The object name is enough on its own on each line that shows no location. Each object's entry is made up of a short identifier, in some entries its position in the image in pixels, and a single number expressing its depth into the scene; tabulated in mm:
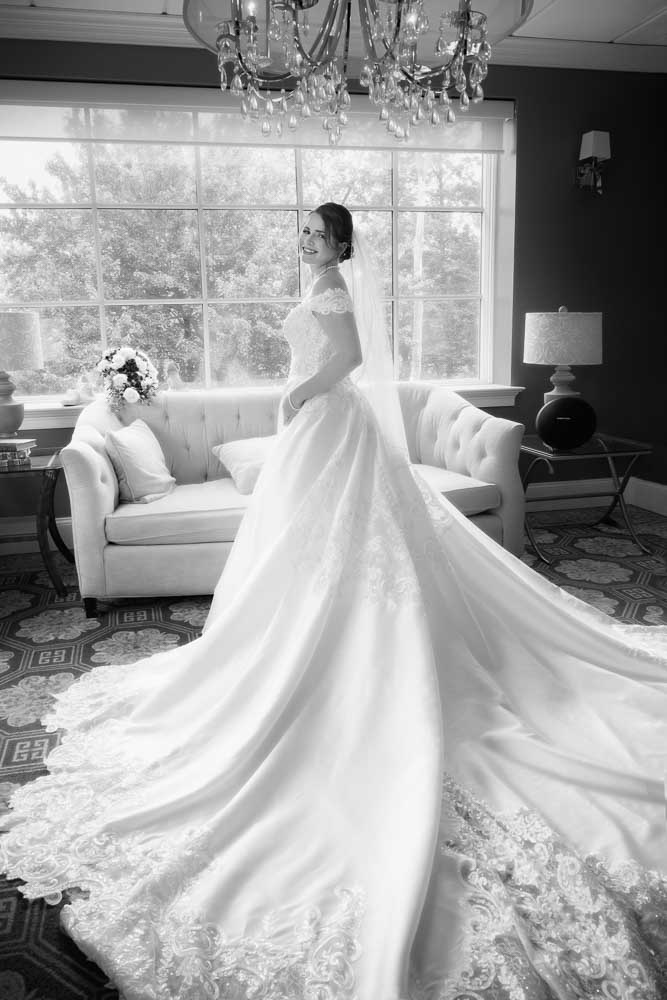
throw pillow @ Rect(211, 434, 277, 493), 4035
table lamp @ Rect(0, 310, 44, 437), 3996
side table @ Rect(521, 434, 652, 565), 4543
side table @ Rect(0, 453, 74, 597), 3977
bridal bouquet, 4312
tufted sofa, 3701
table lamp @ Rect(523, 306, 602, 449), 4551
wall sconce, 5105
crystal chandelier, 1971
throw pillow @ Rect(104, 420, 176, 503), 3943
